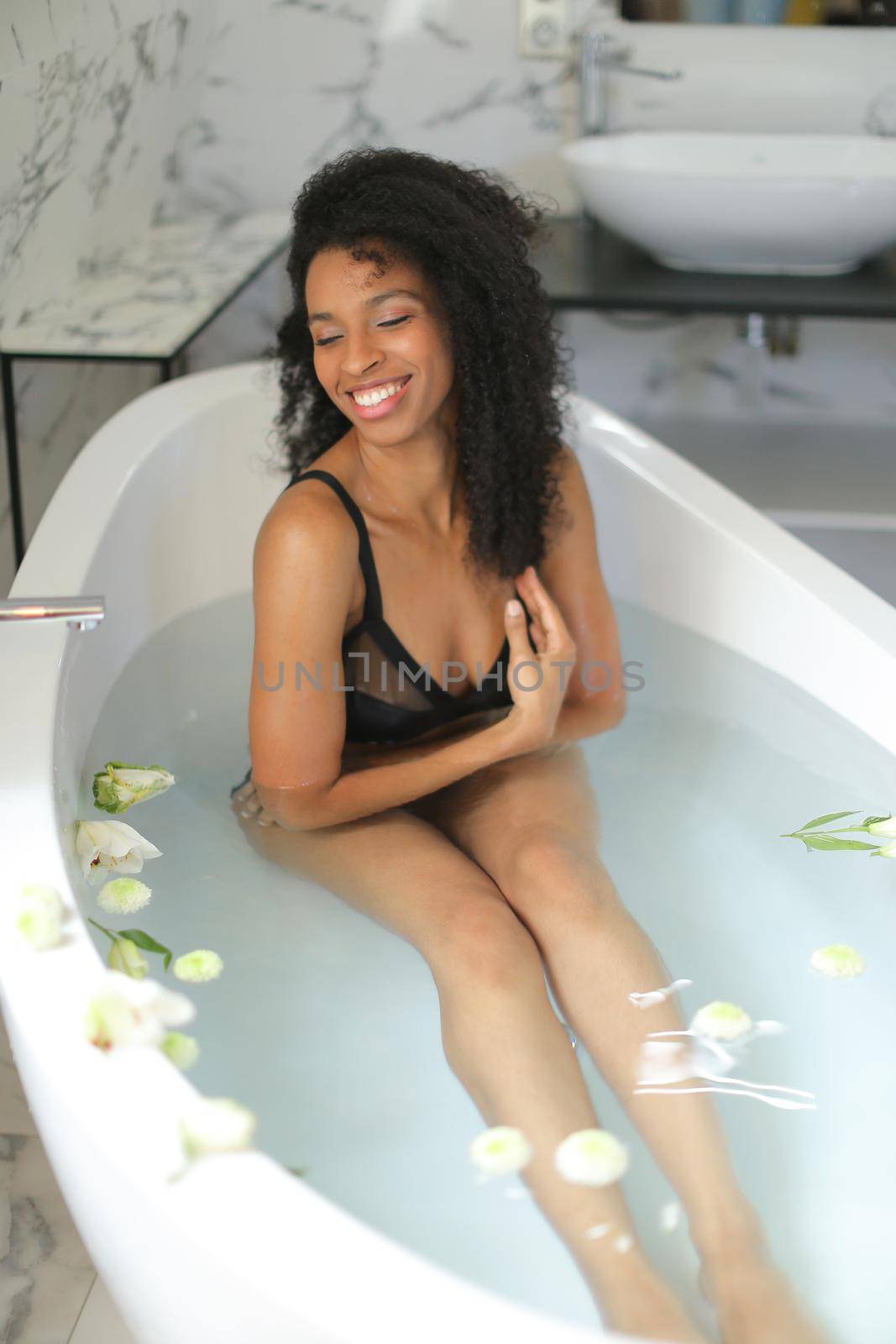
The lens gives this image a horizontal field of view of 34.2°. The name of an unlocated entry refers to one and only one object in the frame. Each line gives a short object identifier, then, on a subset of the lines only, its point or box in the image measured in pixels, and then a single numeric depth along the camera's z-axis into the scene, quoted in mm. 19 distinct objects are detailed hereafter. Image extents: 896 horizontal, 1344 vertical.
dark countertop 2455
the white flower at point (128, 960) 1130
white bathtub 832
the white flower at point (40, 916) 1061
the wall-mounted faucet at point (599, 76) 2875
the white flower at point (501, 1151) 1090
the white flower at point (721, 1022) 1249
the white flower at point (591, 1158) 1075
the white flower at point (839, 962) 1356
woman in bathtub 1240
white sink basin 2402
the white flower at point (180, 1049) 1049
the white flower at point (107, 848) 1321
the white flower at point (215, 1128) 891
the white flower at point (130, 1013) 975
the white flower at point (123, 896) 1307
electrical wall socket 2879
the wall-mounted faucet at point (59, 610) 1060
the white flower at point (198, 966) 1267
